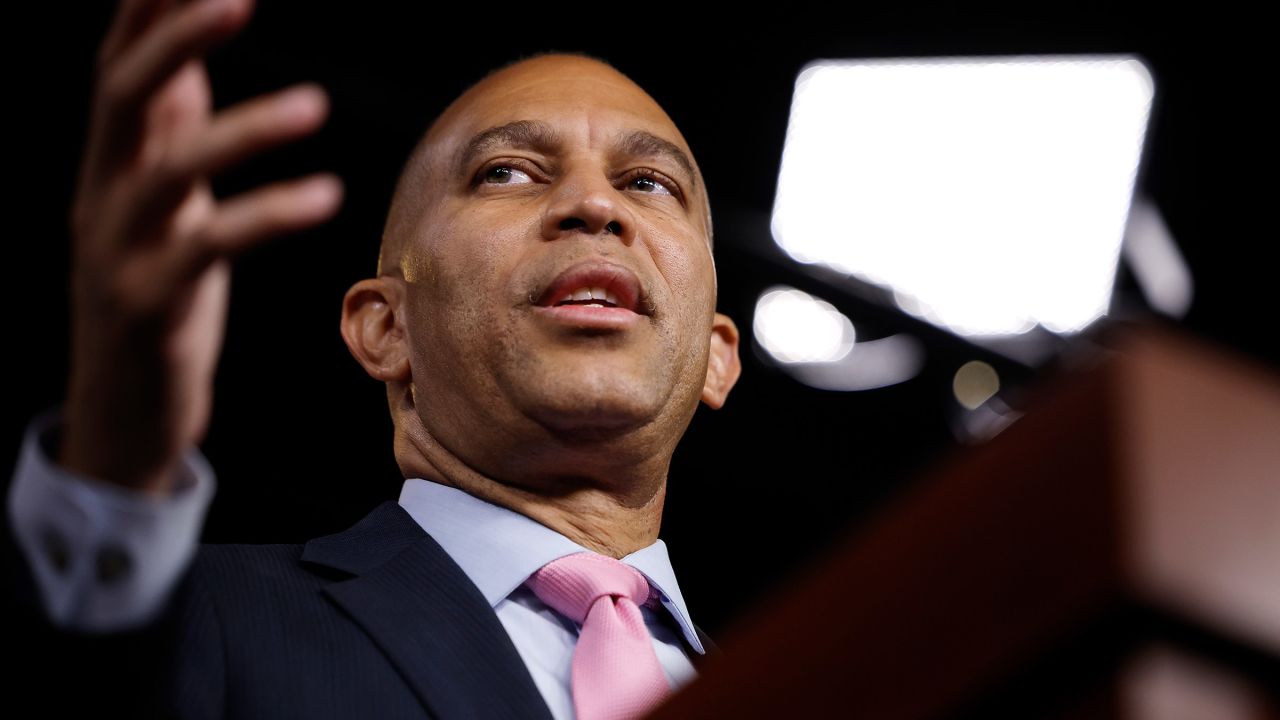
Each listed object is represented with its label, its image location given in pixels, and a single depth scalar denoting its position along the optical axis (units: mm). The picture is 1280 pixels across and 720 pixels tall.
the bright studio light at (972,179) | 2785
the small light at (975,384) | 2713
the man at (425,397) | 703
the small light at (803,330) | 2832
